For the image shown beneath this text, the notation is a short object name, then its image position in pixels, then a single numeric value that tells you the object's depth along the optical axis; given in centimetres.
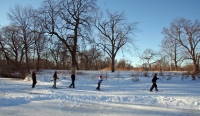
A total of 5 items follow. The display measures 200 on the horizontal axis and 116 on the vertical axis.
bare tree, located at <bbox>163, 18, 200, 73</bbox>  4021
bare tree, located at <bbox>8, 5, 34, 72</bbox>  3639
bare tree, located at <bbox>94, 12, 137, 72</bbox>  3272
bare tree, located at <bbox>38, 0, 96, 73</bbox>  2761
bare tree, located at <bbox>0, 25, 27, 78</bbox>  3822
